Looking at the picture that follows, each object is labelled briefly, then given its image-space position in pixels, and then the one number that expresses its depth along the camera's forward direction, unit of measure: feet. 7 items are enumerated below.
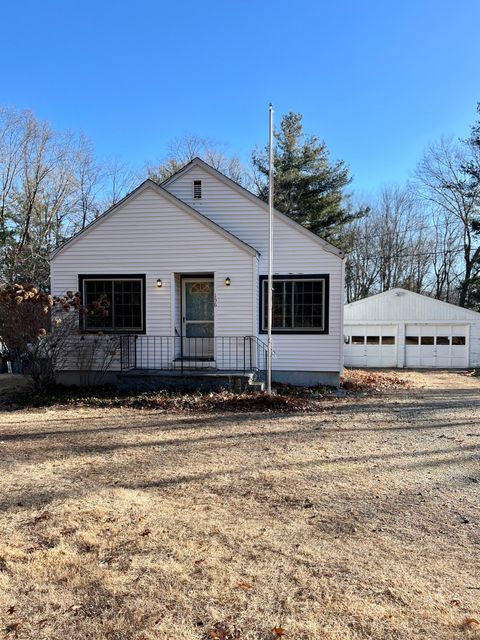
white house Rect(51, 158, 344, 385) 36.04
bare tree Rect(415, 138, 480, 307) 89.10
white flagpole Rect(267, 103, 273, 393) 30.45
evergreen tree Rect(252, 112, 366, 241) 83.61
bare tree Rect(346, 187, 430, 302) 106.32
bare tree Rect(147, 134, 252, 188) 93.71
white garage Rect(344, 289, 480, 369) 64.49
